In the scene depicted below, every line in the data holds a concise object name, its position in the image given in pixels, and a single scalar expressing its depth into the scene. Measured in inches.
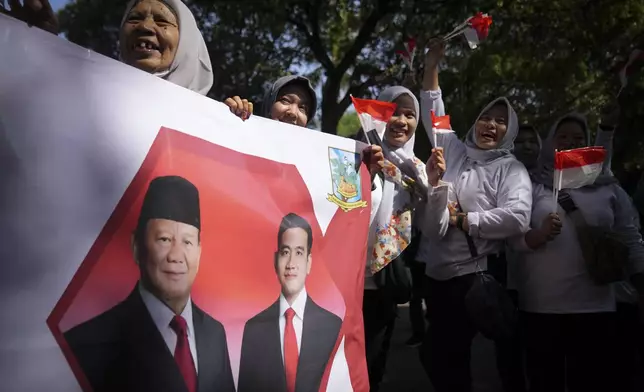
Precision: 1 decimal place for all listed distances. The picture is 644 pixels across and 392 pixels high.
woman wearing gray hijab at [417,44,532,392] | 98.5
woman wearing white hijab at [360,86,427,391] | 96.3
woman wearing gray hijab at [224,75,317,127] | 94.4
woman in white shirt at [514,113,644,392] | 103.1
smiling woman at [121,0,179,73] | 74.0
